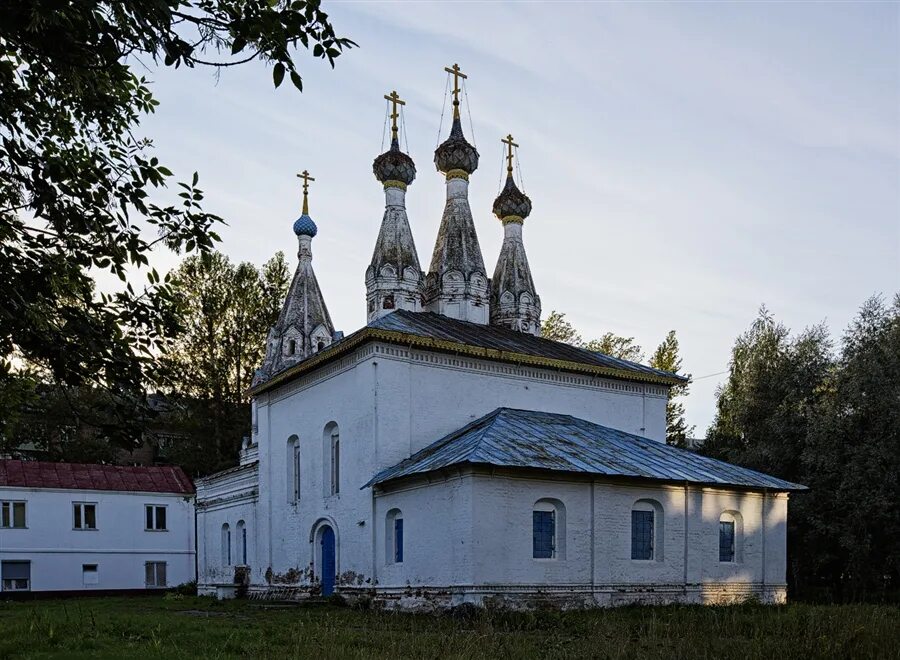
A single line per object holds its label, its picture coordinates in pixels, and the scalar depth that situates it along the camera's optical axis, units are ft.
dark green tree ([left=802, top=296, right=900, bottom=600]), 81.30
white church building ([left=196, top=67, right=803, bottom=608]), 57.36
